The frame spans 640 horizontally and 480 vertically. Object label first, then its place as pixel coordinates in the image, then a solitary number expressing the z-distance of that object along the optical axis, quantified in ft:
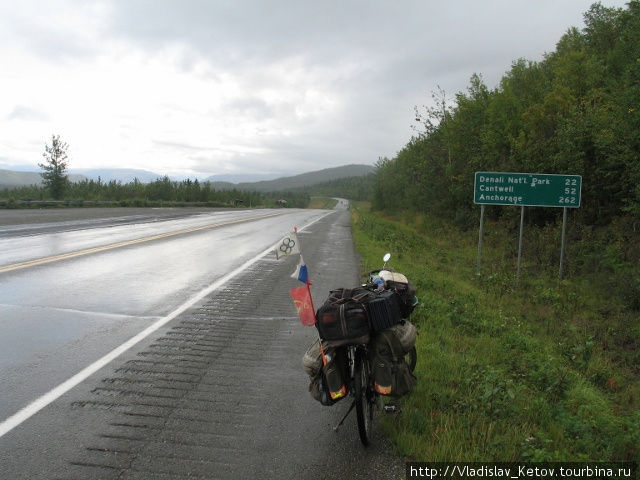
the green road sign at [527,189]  44.93
